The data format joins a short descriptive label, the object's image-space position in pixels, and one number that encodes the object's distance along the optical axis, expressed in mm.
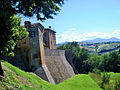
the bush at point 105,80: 21278
